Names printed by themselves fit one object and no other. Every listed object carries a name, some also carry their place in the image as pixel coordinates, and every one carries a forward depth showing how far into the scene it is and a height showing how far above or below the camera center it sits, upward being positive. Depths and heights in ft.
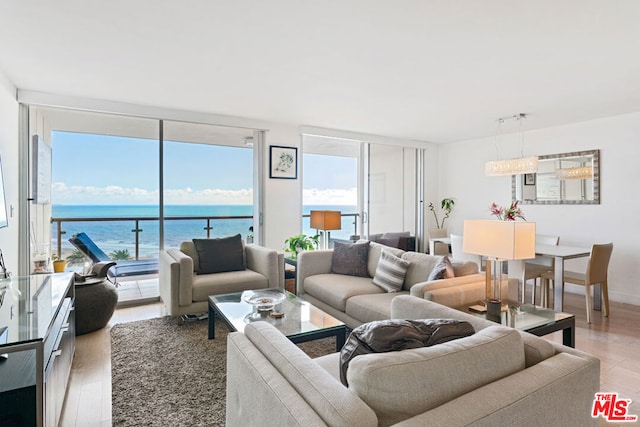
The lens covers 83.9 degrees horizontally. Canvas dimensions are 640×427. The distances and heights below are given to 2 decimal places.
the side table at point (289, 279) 14.10 -2.66
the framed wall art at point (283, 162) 16.48 +2.41
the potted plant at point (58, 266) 13.35 -2.00
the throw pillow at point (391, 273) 10.36 -1.75
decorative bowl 8.83 -2.32
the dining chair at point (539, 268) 13.26 -2.04
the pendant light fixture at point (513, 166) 14.65 +2.07
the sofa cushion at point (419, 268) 10.14 -1.58
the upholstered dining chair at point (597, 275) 11.98 -2.09
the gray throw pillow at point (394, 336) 3.76 -1.36
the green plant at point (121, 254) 16.34 -1.89
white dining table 12.25 -1.76
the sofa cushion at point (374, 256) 11.88 -1.46
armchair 11.06 -2.18
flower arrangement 14.10 +0.04
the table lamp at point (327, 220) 14.82 -0.27
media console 4.57 -2.23
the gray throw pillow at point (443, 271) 8.73 -1.42
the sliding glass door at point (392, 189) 20.72 +1.47
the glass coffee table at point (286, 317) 7.71 -2.49
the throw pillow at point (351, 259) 12.22 -1.58
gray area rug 6.56 -3.65
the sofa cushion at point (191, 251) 12.89 -1.39
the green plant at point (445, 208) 21.83 +0.36
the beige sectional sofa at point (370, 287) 7.97 -2.04
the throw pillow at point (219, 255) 12.74 -1.53
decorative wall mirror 15.60 +1.57
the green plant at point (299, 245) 14.46 -1.29
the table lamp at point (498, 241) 6.96 -0.54
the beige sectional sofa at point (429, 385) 3.02 -1.64
